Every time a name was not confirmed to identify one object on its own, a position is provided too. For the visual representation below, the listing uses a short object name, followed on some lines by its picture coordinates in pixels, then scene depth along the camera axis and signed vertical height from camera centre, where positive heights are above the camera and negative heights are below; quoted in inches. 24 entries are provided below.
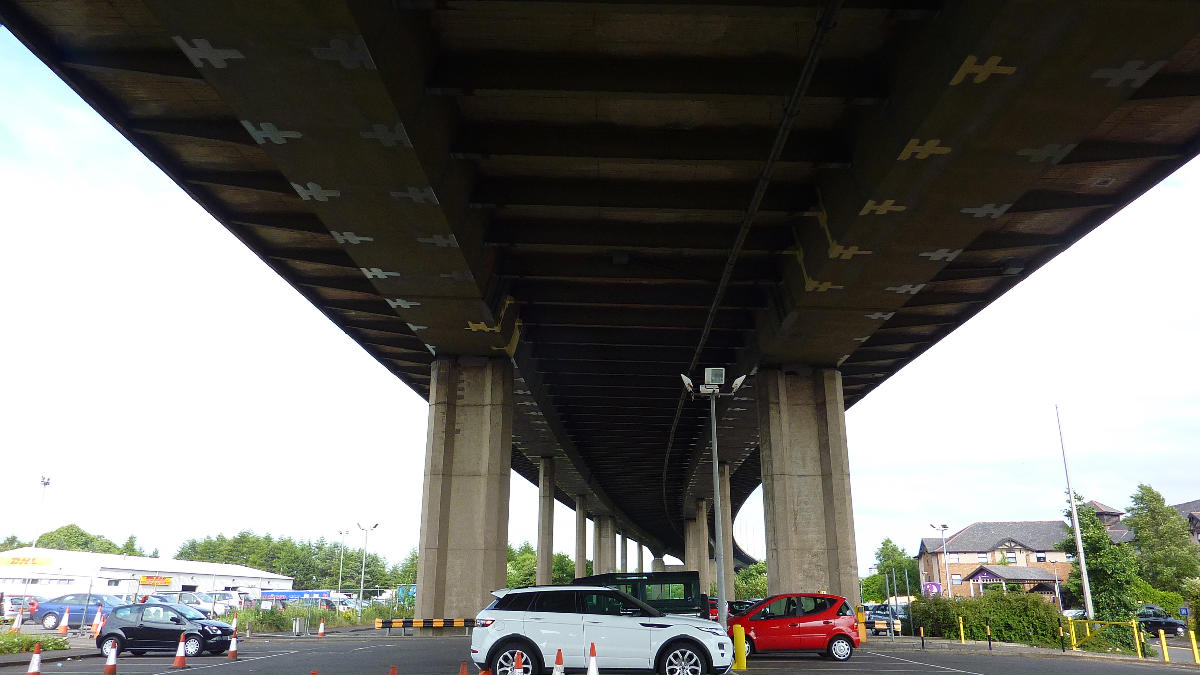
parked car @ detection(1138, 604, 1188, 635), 1911.9 -116.4
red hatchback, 797.9 -50.5
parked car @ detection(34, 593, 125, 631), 1453.0 -64.8
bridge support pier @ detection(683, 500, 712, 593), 3144.7 +125.8
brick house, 3826.3 +118.5
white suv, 497.4 -39.9
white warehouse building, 2080.5 -5.6
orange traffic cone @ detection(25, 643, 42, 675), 439.9 -49.9
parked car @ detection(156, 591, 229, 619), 1449.1 -52.7
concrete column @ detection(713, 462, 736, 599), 1785.4 +168.3
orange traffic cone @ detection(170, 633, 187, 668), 659.4 -69.0
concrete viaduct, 456.4 +307.6
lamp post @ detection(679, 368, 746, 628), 659.4 +152.2
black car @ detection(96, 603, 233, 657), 838.5 -59.7
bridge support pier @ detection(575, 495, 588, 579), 2970.0 +128.8
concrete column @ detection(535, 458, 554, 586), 2140.7 +154.6
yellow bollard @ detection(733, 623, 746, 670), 629.0 -57.4
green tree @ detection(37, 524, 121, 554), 5447.8 +205.9
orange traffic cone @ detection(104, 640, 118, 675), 572.1 -63.7
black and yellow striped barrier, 997.8 -61.3
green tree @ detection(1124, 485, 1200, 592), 2885.6 +121.4
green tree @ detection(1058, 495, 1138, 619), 1583.4 +4.7
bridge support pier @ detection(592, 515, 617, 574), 3829.2 +139.2
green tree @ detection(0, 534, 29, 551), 5025.6 +173.0
